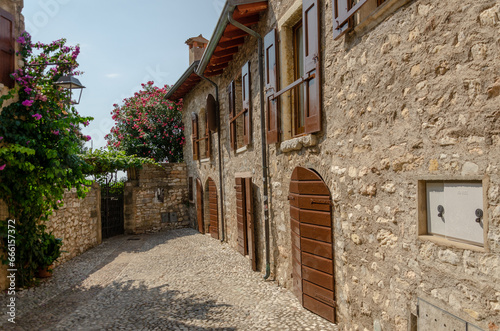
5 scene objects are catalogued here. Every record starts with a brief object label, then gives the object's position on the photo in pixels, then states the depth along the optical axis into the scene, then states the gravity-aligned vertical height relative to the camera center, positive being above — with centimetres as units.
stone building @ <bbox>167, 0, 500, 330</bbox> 205 +13
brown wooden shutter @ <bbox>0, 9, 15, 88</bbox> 524 +210
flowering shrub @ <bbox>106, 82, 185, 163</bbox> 1352 +185
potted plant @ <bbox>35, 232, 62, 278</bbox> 578 -130
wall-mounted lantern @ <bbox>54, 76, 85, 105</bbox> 597 +174
